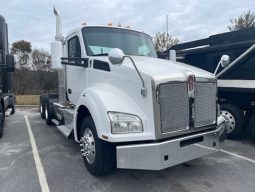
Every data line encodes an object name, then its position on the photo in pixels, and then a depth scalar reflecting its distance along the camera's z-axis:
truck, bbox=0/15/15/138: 5.51
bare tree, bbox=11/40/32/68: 19.65
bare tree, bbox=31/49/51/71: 19.24
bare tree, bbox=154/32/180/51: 15.42
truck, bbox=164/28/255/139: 4.33
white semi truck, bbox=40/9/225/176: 2.51
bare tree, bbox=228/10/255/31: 13.53
